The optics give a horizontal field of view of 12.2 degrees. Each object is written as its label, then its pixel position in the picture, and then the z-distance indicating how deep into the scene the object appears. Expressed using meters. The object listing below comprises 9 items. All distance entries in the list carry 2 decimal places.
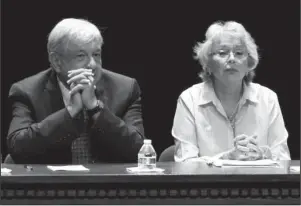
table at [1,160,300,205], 6.53
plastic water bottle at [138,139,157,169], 7.10
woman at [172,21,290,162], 8.53
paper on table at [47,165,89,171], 7.00
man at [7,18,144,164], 7.92
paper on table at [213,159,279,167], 7.28
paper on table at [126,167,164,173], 6.82
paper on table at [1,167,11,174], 6.86
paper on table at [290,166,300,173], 6.87
